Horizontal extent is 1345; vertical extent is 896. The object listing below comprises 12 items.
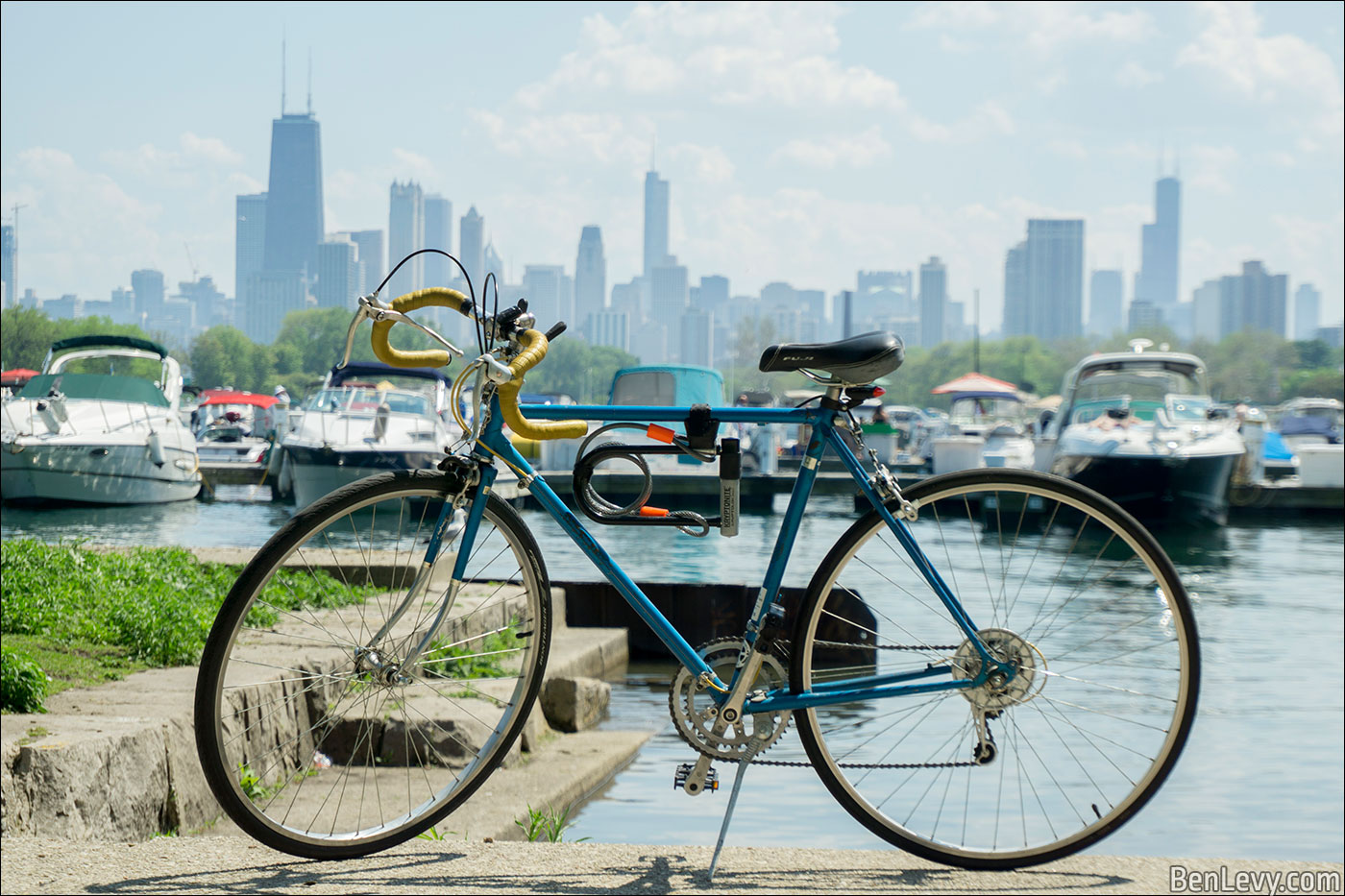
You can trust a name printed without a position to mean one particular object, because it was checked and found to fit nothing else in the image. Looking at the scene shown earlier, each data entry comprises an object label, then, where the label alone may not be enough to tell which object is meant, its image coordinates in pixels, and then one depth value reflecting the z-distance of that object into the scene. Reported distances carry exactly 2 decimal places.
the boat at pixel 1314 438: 29.95
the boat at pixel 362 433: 22.77
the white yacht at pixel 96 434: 24.88
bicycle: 2.65
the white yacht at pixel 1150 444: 23.03
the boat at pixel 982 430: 31.05
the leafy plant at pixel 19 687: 4.64
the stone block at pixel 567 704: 7.93
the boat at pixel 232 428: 38.09
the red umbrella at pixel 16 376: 29.92
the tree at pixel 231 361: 99.56
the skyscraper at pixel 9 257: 117.12
